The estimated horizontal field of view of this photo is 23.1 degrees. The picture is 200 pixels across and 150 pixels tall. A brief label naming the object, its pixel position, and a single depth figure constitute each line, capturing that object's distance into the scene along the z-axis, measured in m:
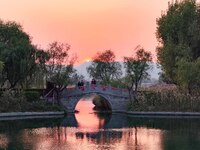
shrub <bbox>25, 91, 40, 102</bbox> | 47.53
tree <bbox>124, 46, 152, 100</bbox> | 51.91
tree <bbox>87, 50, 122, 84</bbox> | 77.81
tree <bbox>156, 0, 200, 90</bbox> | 52.16
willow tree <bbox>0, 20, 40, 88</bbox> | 49.00
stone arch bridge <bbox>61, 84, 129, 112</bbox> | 49.97
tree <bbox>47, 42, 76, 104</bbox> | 48.62
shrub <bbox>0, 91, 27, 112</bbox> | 45.25
